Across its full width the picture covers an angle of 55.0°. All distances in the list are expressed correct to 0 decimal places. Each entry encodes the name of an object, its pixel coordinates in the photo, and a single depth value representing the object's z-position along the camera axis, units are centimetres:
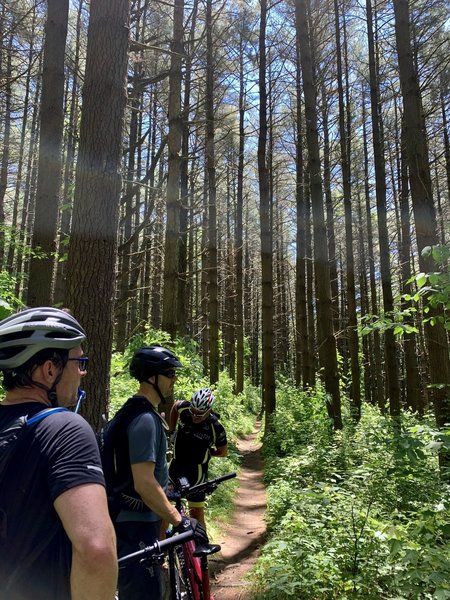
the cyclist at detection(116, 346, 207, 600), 233
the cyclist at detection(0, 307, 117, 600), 118
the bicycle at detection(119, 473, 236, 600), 283
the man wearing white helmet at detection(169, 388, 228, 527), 454
